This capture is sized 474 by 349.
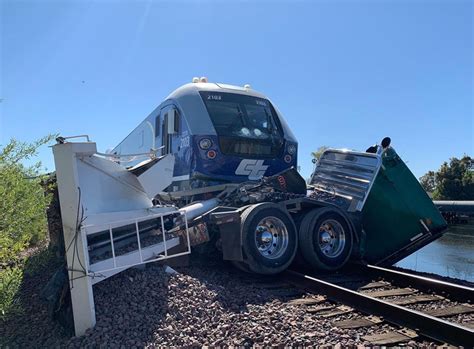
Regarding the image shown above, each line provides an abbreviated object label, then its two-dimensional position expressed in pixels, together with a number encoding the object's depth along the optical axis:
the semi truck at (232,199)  4.90
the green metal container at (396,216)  7.56
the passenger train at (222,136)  8.27
